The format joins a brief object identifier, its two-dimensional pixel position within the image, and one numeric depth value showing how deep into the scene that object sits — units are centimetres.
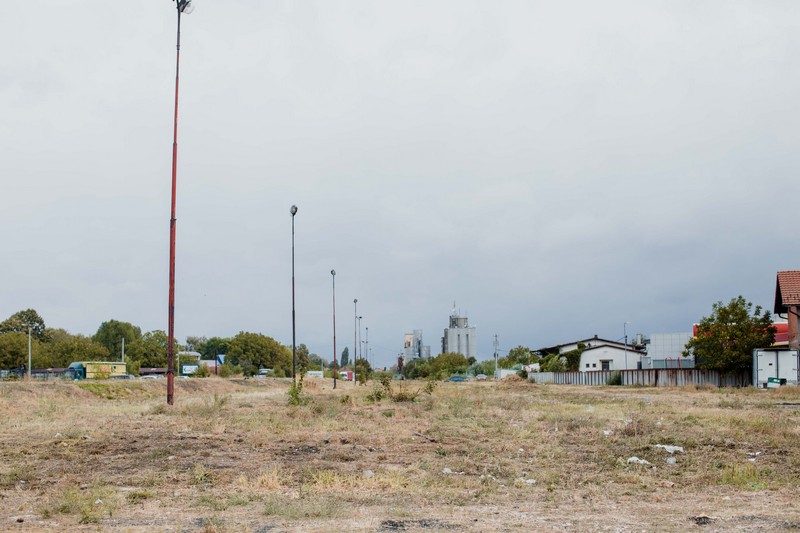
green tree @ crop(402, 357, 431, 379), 16152
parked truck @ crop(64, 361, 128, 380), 7875
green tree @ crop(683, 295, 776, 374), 5209
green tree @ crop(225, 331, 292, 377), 14762
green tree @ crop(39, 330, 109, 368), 11281
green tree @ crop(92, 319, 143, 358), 14838
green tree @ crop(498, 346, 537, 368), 15750
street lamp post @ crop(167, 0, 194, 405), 2491
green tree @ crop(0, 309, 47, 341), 12456
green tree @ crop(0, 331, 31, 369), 9794
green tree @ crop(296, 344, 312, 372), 14906
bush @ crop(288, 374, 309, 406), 2736
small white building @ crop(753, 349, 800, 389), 4603
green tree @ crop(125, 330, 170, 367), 12888
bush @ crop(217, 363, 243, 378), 10256
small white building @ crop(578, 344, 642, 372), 9069
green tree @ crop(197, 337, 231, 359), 18722
